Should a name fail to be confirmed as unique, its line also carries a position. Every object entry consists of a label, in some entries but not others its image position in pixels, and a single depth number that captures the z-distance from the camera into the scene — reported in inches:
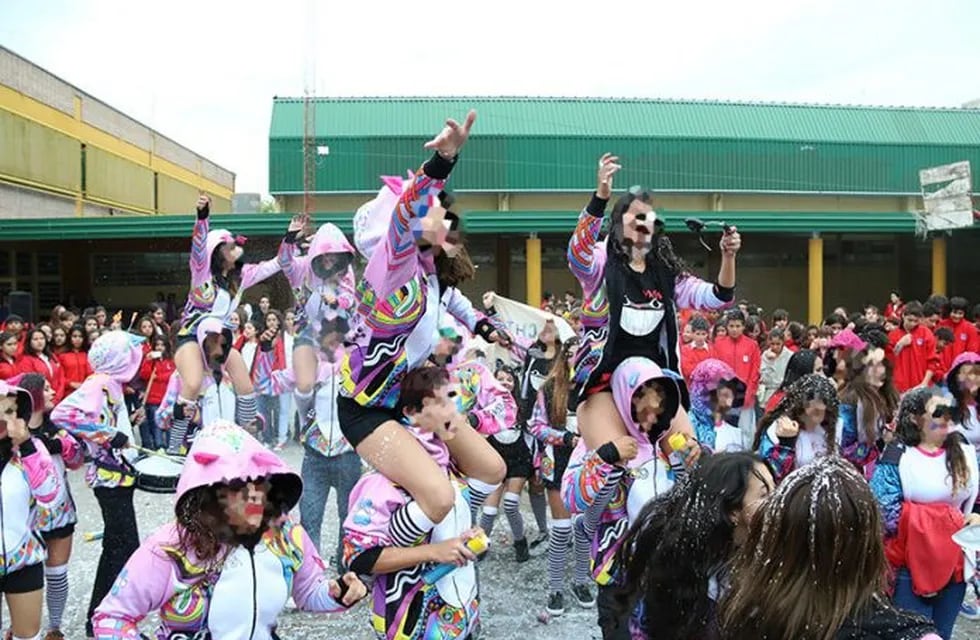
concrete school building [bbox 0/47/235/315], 711.1
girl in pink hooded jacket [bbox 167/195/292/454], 228.7
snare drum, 156.3
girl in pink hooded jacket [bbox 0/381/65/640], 136.2
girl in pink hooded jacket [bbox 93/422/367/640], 93.8
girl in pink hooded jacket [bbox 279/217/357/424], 205.3
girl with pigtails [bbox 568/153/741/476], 145.0
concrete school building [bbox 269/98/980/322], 795.4
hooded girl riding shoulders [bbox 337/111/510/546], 103.0
